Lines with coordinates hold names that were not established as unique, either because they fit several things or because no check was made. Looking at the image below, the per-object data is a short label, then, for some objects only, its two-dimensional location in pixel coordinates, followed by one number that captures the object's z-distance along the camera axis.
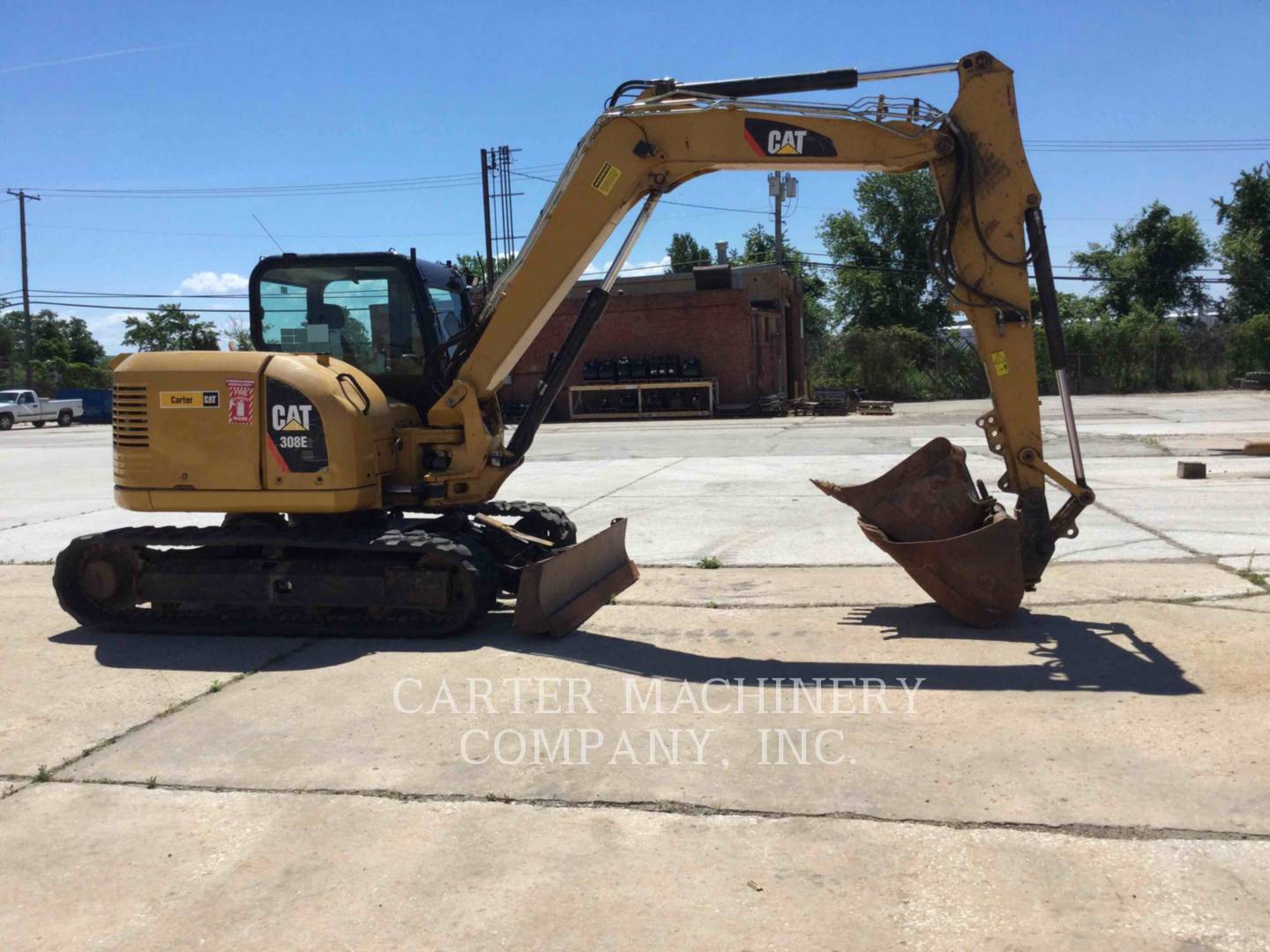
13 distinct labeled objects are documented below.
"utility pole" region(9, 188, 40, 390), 58.41
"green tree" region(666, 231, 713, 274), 82.44
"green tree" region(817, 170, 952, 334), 56.91
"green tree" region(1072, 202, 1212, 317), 53.22
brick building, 36.56
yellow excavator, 6.68
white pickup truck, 45.22
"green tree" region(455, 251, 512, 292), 41.75
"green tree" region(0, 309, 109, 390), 66.62
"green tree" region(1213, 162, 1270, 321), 49.72
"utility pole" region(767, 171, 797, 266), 45.03
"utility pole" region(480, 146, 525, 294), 40.94
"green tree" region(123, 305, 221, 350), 61.66
